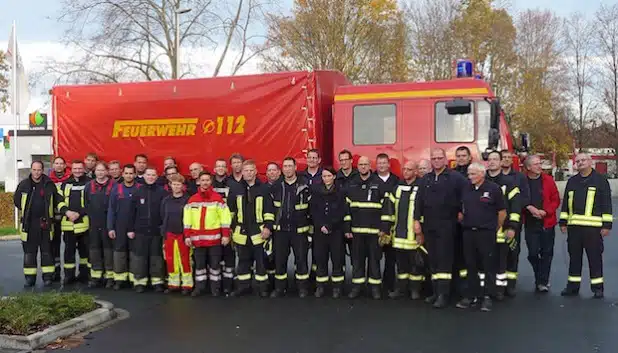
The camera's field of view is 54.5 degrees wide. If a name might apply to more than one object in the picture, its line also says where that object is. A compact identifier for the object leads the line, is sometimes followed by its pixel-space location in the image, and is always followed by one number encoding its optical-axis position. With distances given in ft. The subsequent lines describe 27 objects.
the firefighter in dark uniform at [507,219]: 23.81
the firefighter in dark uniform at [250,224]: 25.96
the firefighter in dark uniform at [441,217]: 23.32
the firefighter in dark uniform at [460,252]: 24.59
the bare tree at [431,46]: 92.84
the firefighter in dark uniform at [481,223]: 22.84
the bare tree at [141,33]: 76.28
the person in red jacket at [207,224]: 26.02
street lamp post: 64.95
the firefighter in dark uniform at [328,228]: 24.97
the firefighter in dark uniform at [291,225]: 25.52
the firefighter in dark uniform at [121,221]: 27.96
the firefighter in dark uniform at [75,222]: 29.53
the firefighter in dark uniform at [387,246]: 24.98
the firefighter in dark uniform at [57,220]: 30.32
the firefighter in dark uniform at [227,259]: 27.02
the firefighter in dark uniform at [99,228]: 28.78
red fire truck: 28.63
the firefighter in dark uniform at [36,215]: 29.32
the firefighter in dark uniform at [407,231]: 24.35
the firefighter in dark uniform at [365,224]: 24.67
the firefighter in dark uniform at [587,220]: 24.70
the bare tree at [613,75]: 136.98
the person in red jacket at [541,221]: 25.96
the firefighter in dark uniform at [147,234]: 27.58
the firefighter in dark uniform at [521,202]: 24.90
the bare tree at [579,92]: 144.15
